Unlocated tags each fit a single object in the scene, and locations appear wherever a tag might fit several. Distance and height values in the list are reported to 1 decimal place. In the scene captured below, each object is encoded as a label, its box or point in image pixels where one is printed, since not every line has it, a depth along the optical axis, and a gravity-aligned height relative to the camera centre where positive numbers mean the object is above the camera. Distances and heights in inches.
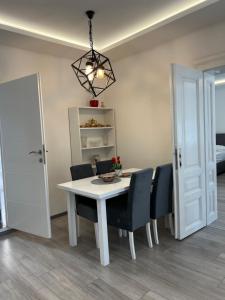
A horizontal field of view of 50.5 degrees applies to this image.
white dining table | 95.6 -23.9
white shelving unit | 159.5 +1.0
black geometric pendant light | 101.8 +29.0
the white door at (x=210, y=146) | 125.9 -8.0
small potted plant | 125.7 -16.8
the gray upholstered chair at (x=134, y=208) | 96.8 -31.4
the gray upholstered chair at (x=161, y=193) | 109.5 -28.2
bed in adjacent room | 245.1 -28.3
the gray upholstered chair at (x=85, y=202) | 106.1 -31.9
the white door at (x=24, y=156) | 117.0 -8.6
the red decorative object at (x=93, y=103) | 169.9 +23.9
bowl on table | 112.9 -19.9
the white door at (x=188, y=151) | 107.0 -8.7
